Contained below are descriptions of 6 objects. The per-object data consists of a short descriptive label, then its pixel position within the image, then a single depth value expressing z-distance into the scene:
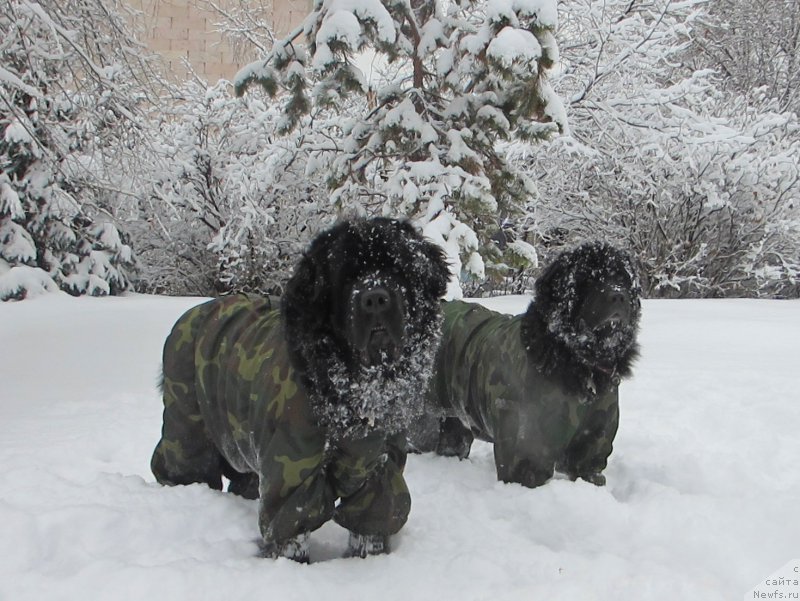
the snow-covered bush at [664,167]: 10.59
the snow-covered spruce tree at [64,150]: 5.38
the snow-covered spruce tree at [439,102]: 6.18
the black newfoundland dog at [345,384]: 2.35
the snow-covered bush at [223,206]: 12.09
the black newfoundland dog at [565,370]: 3.31
